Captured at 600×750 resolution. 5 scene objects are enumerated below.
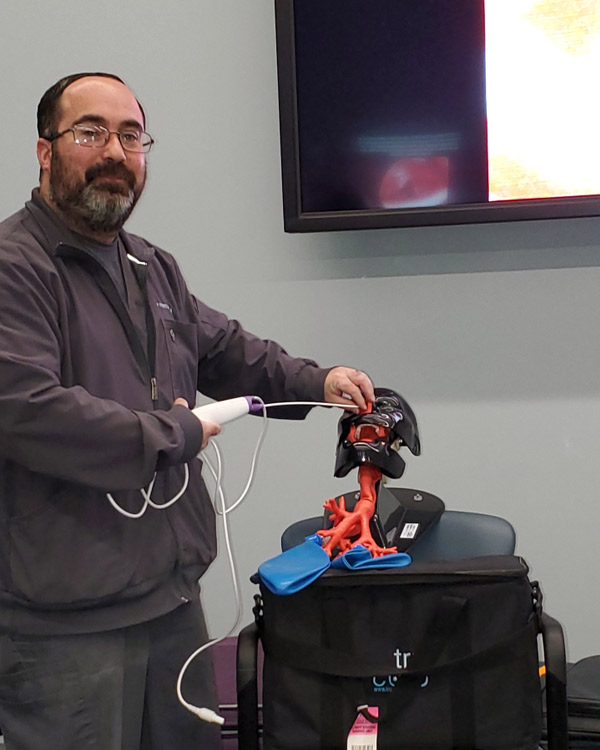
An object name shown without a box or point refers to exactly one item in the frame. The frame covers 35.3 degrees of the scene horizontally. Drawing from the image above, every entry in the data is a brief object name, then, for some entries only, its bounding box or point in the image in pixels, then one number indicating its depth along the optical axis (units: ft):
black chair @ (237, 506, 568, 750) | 4.34
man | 4.58
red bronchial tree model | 5.10
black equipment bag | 4.24
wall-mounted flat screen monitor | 7.36
